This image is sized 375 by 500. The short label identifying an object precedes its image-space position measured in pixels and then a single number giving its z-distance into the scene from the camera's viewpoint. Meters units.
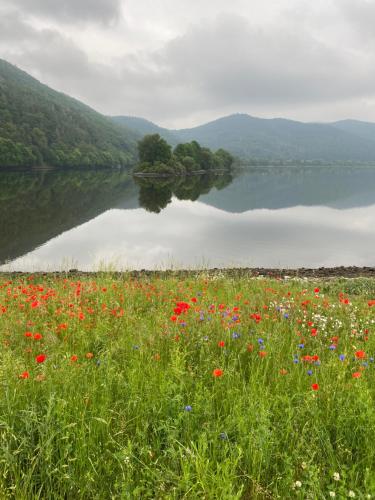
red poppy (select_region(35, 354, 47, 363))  3.81
